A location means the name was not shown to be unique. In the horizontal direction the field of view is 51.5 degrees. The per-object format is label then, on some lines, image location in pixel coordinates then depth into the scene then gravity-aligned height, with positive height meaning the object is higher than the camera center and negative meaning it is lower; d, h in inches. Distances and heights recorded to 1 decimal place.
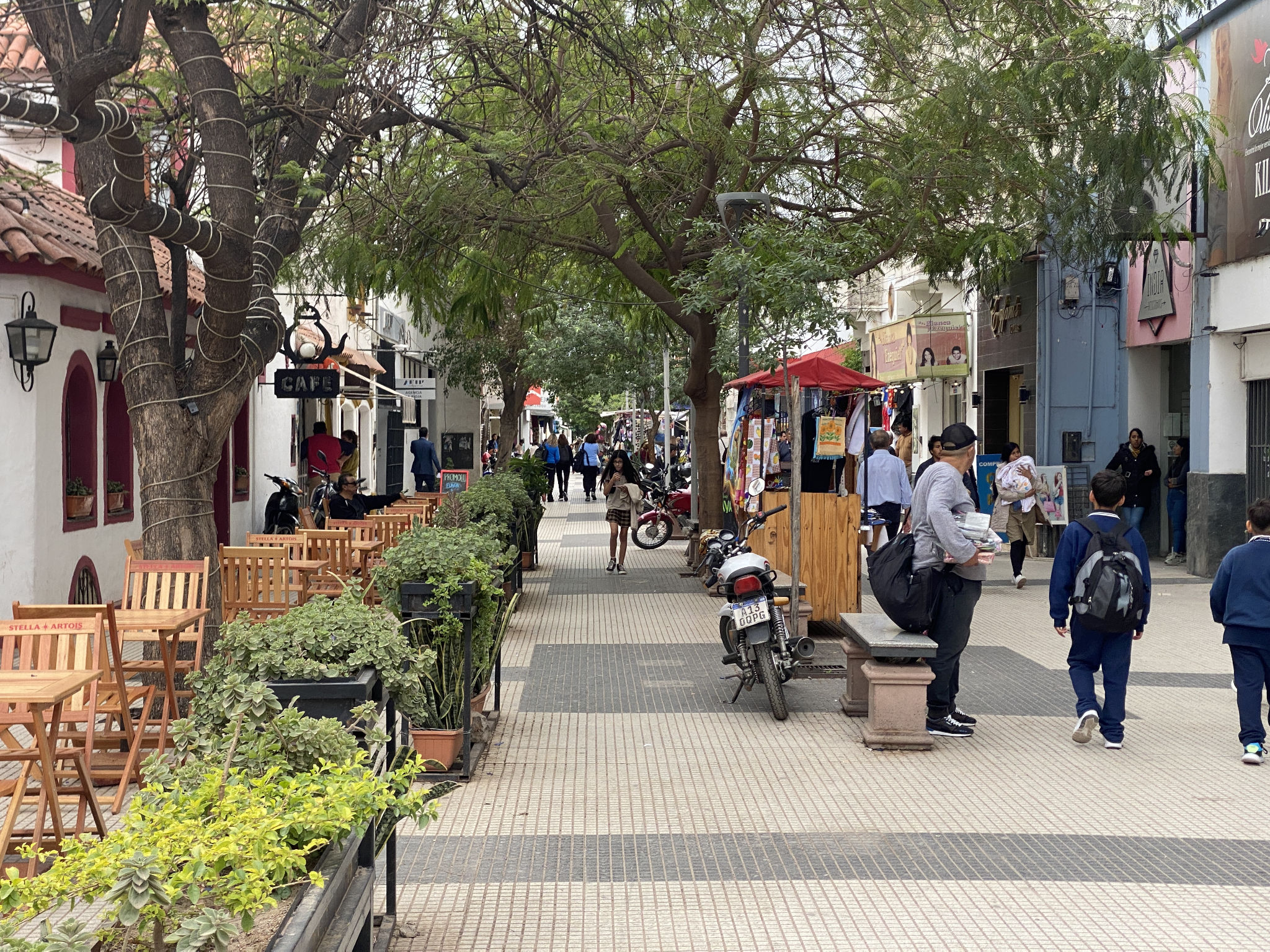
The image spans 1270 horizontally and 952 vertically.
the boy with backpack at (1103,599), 293.3 -27.9
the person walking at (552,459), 1525.6 +17.3
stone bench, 305.7 -50.3
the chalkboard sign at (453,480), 803.3 -4.4
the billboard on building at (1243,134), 583.5 +155.0
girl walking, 699.4 -14.9
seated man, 574.2 -13.7
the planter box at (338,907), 110.9 -42.2
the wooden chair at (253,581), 374.6 -31.2
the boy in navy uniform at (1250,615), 283.1 -30.3
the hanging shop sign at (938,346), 945.5 +93.5
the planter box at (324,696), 169.0 -28.7
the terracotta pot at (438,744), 276.4 -57.2
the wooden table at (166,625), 265.3 -31.0
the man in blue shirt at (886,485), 578.6 -4.5
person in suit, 1064.2 +7.8
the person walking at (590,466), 1530.5 +8.8
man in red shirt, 785.6 +13.0
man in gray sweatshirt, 309.0 -21.0
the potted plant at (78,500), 484.4 -10.2
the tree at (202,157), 263.6 +70.2
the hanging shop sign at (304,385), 723.4 +48.6
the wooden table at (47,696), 193.6 -33.2
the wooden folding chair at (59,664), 213.8 -34.0
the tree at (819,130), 468.4 +140.7
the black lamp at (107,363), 515.5 +43.2
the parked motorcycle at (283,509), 751.1 -21.0
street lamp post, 513.7 +104.9
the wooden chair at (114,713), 249.0 -48.6
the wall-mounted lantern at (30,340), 427.8 +43.2
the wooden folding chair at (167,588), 294.8 -26.2
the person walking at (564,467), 1528.1 +7.2
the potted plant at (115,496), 540.7 -10.0
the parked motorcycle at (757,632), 334.3 -41.2
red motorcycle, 863.7 -33.6
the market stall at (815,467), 444.1 +3.3
